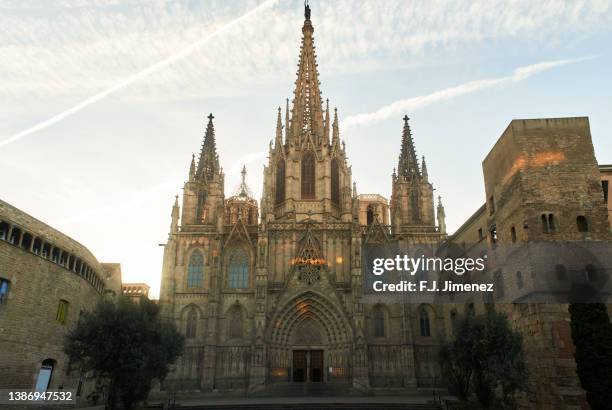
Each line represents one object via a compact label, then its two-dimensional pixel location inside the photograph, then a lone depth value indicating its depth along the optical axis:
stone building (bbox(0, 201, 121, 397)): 23.53
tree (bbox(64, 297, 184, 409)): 21.97
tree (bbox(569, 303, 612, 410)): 18.59
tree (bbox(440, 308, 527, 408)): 20.75
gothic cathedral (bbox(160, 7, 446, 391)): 36.19
